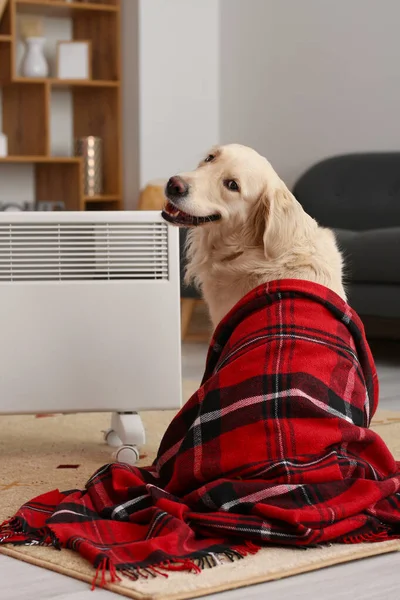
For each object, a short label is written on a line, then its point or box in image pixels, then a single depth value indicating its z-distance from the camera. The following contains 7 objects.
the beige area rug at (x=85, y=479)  1.31
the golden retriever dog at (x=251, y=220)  1.75
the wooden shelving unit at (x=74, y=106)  5.13
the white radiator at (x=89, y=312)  2.08
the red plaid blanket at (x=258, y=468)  1.47
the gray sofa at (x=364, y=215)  3.46
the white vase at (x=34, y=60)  5.12
